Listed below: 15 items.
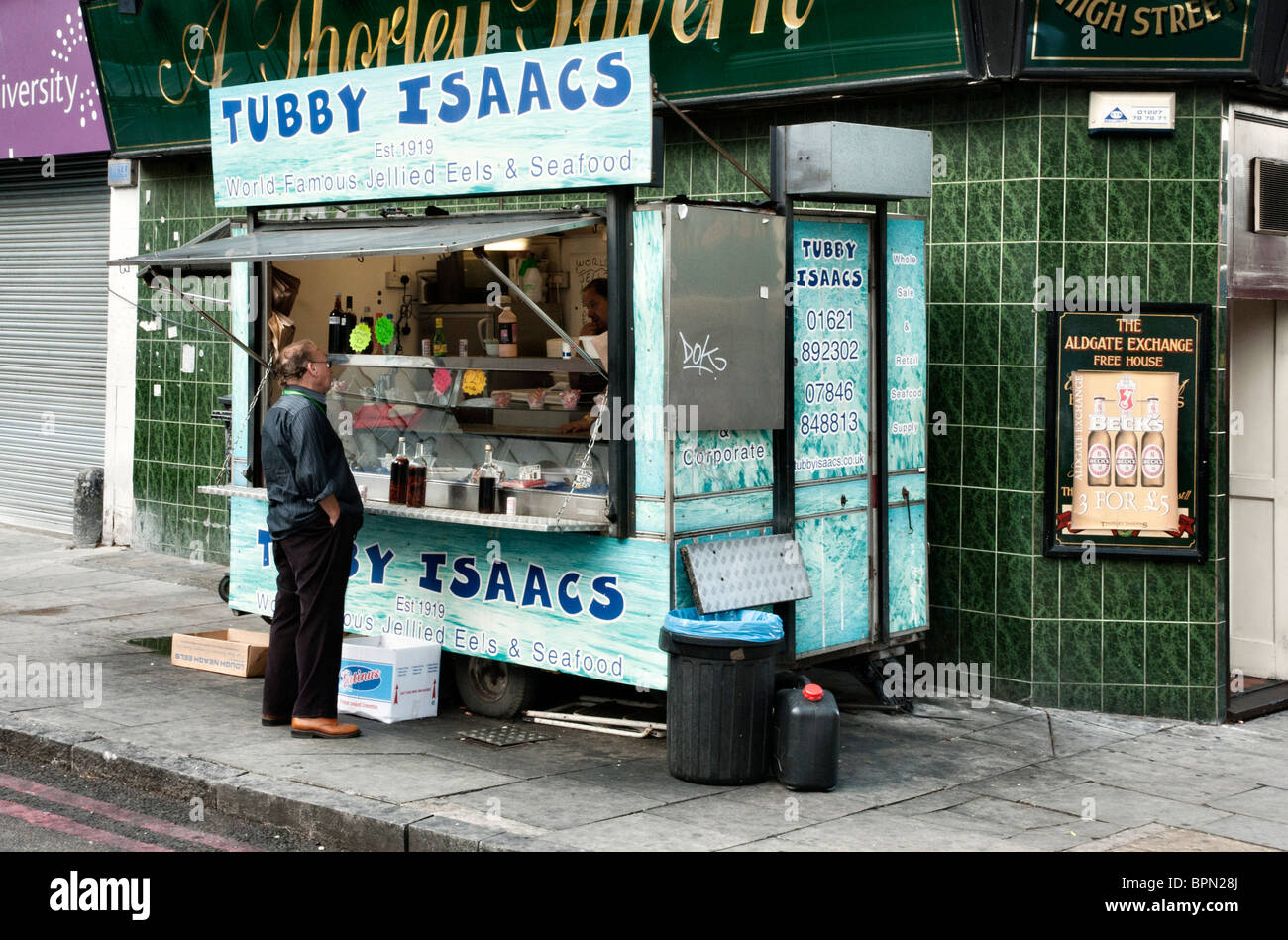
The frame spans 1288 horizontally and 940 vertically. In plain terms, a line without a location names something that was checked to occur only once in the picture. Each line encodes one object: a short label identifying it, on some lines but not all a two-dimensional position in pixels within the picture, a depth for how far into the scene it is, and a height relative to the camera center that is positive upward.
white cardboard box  7.77 -1.25
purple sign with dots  13.10 +3.18
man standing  7.31 -0.39
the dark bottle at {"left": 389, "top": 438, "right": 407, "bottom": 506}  8.19 -0.22
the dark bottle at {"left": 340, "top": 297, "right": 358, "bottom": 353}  9.19 +0.70
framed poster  8.20 +0.04
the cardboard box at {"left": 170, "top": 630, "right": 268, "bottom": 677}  8.73 -1.25
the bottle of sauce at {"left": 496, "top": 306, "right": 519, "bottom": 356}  8.52 +0.62
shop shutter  13.84 +1.02
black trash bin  6.67 -1.15
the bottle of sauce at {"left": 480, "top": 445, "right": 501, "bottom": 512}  7.75 -0.25
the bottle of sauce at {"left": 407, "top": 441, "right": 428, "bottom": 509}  8.09 -0.24
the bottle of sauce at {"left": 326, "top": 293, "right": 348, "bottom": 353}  9.15 +0.66
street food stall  7.10 +0.38
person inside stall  7.91 +0.60
